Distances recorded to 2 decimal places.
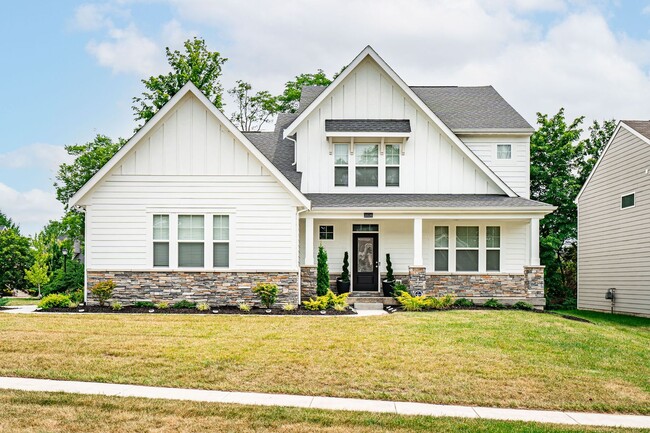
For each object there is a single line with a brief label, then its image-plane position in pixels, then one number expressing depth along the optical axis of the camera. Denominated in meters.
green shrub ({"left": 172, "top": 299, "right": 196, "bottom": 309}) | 17.94
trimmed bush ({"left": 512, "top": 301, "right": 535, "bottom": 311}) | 19.84
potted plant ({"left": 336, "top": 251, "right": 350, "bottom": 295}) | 20.53
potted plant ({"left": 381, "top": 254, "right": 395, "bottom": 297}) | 20.56
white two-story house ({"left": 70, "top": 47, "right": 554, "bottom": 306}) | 18.36
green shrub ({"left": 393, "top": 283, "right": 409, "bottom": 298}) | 19.95
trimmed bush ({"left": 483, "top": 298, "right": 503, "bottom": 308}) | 19.59
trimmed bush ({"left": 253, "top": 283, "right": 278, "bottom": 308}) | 17.80
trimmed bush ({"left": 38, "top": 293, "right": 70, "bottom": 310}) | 17.88
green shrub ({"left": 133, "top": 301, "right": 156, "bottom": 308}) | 17.94
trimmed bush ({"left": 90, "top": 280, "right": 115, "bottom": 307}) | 17.73
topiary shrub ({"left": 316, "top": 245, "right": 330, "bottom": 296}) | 19.44
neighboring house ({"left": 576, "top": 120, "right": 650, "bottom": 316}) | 22.45
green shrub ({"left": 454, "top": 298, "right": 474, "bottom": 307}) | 19.50
